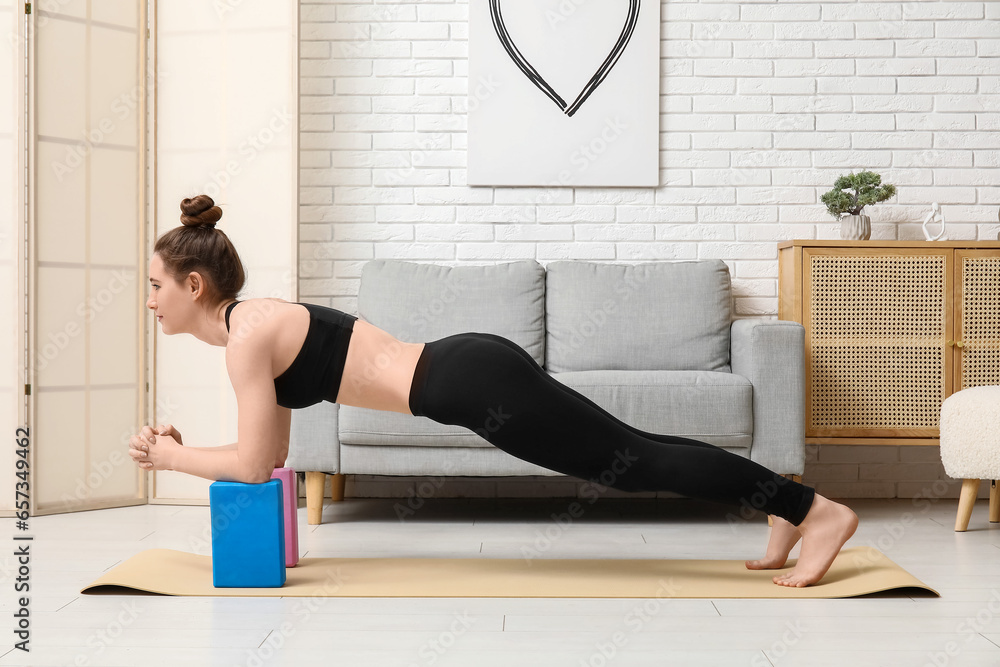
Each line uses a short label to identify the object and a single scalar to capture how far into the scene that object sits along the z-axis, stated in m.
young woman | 1.71
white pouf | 2.48
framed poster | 3.26
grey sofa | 2.60
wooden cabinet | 2.88
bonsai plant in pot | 3.04
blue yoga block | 1.83
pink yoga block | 2.06
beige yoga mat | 1.86
